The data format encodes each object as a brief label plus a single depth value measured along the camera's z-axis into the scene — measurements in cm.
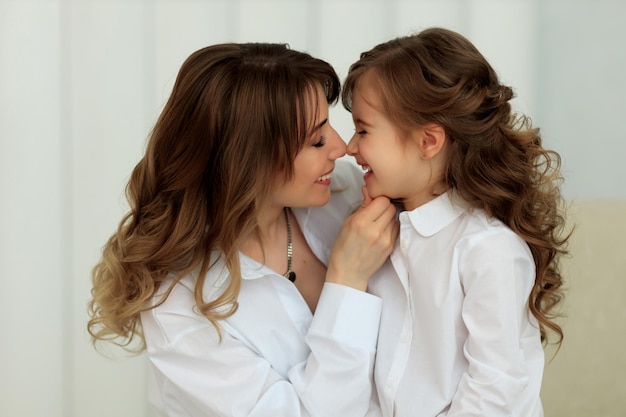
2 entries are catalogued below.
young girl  130
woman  138
